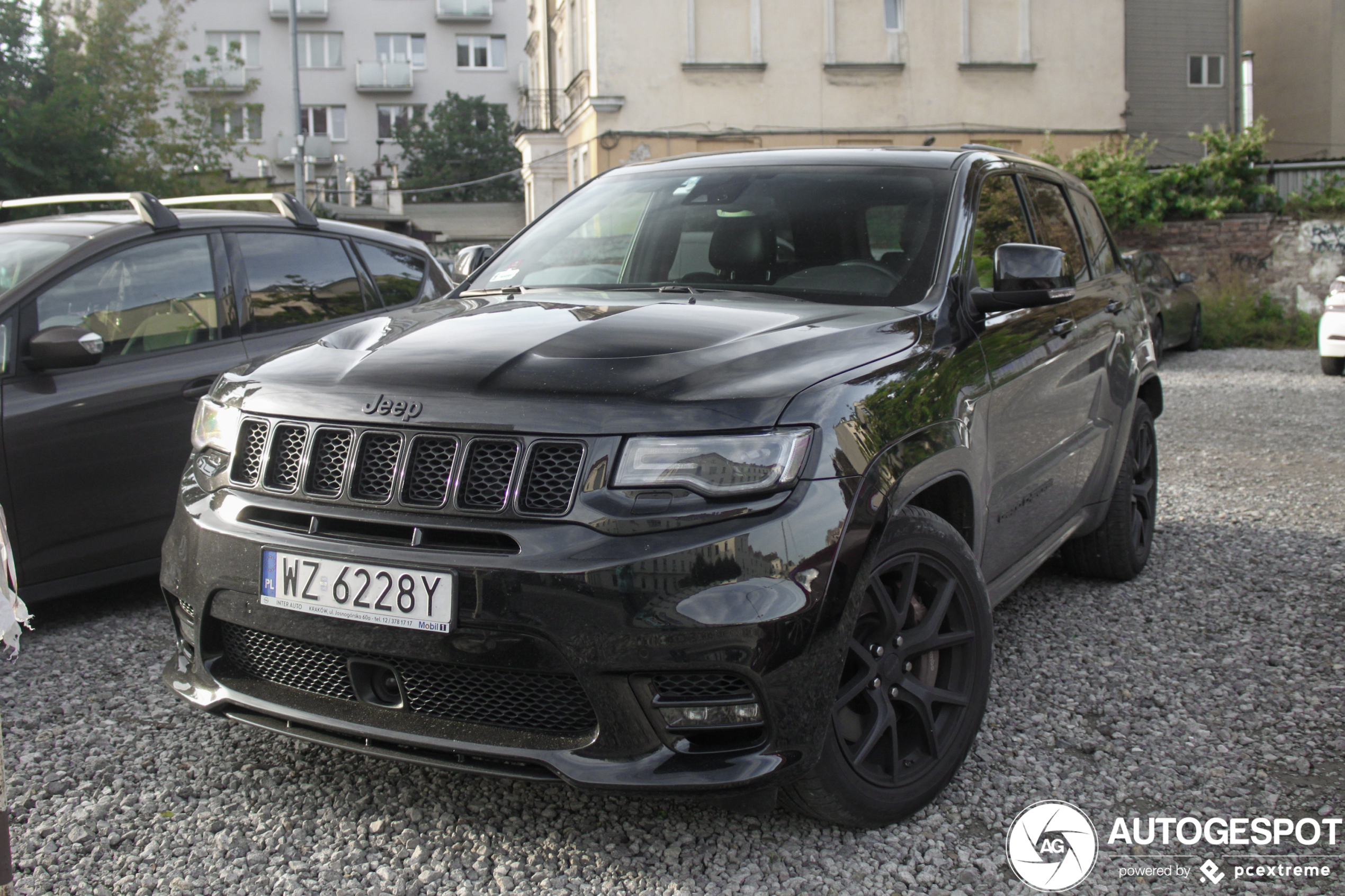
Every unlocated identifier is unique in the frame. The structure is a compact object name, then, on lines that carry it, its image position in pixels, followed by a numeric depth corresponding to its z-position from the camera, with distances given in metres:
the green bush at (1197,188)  18.52
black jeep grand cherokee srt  2.38
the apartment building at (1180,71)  29.62
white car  13.18
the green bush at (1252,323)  17.36
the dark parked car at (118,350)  4.24
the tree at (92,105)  13.51
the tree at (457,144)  60.06
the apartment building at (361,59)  56.44
